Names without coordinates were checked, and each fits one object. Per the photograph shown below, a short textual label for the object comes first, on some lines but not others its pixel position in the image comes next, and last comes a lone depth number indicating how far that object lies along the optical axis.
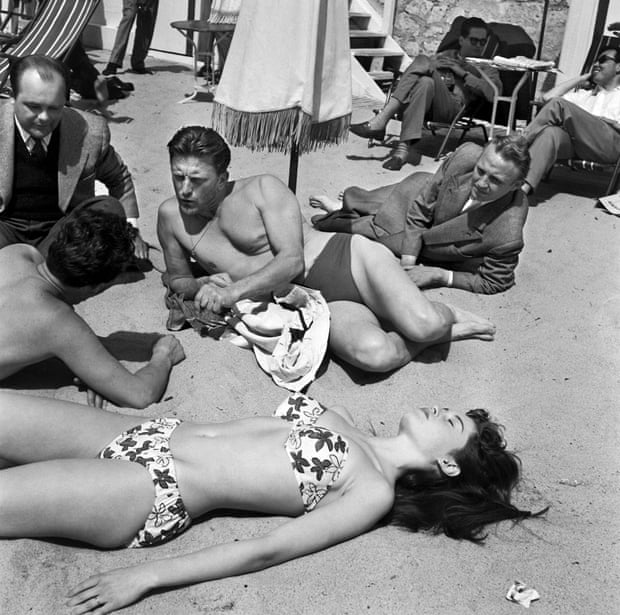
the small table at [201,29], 8.83
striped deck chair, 7.12
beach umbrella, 4.47
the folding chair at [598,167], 6.50
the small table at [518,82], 7.38
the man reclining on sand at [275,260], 3.78
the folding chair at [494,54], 7.66
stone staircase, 9.94
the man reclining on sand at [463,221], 4.45
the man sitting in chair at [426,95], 7.27
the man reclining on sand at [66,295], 2.86
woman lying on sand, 2.38
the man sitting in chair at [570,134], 6.31
